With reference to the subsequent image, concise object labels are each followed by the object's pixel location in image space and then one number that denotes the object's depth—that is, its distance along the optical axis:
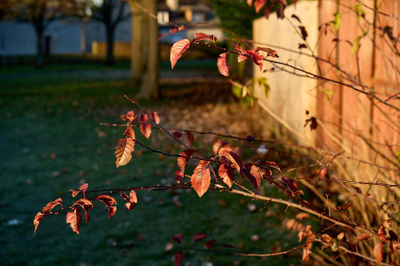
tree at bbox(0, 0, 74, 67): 34.00
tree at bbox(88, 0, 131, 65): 37.60
